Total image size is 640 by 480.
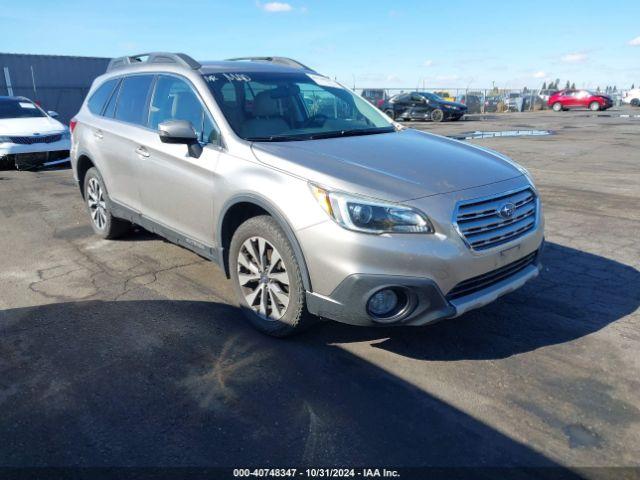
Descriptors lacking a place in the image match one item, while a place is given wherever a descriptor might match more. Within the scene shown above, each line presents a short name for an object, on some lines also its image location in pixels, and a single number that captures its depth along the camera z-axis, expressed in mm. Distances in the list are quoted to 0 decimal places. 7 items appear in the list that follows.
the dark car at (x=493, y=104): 39141
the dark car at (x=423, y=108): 25500
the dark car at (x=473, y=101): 37969
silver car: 2969
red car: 37625
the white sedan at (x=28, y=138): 10773
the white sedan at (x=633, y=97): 42656
